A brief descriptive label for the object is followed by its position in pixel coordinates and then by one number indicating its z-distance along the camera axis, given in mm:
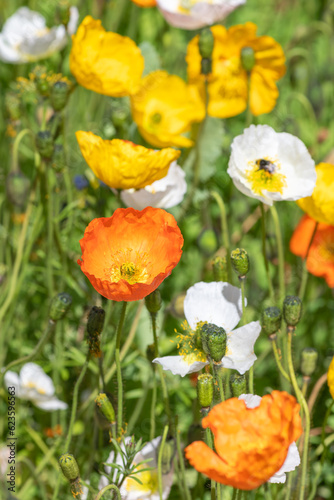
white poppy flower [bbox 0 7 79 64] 1592
